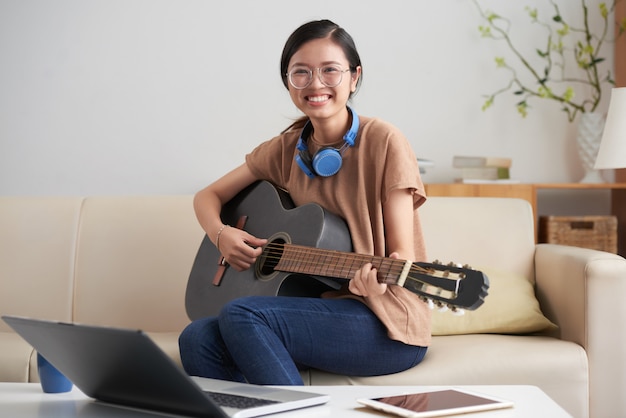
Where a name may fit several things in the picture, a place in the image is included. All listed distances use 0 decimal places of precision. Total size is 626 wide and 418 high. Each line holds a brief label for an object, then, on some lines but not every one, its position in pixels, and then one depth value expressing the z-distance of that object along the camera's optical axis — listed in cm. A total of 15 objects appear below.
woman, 182
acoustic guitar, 151
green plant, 353
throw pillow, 234
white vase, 339
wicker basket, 329
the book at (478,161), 329
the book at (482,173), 329
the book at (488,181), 327
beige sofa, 236
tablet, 111
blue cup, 134
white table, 115
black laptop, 104
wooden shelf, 323
